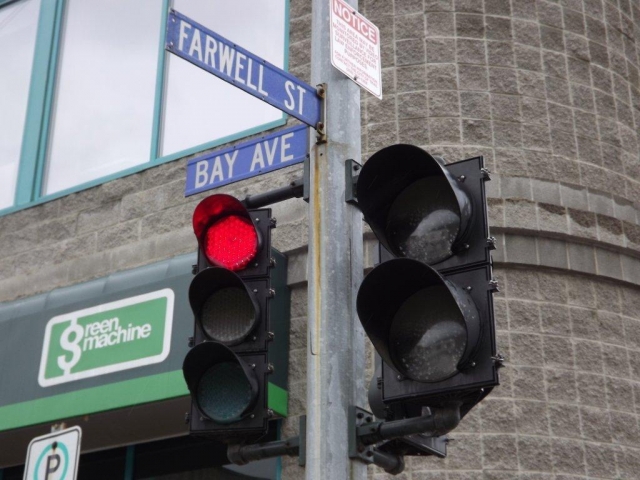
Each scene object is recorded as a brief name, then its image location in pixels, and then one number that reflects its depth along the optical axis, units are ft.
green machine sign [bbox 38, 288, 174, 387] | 31.83
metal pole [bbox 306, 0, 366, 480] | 16.22
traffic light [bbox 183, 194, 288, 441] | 17.17
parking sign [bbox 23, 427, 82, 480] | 18.40
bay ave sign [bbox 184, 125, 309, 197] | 19.60
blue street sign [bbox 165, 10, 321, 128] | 17.67
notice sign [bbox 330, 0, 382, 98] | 18.86
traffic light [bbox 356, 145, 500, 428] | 14.80
